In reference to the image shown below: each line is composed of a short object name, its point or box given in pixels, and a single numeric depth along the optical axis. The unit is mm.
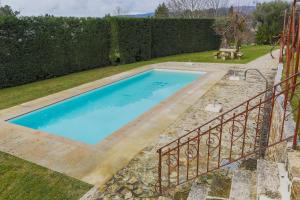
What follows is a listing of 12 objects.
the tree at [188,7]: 33969
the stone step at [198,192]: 3450
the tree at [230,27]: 17656
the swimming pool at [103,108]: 7585
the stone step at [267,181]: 2794
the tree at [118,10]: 41188
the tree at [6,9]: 23689
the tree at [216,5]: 35219
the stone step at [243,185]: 3104
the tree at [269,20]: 24406
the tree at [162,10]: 39312
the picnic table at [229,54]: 16625
